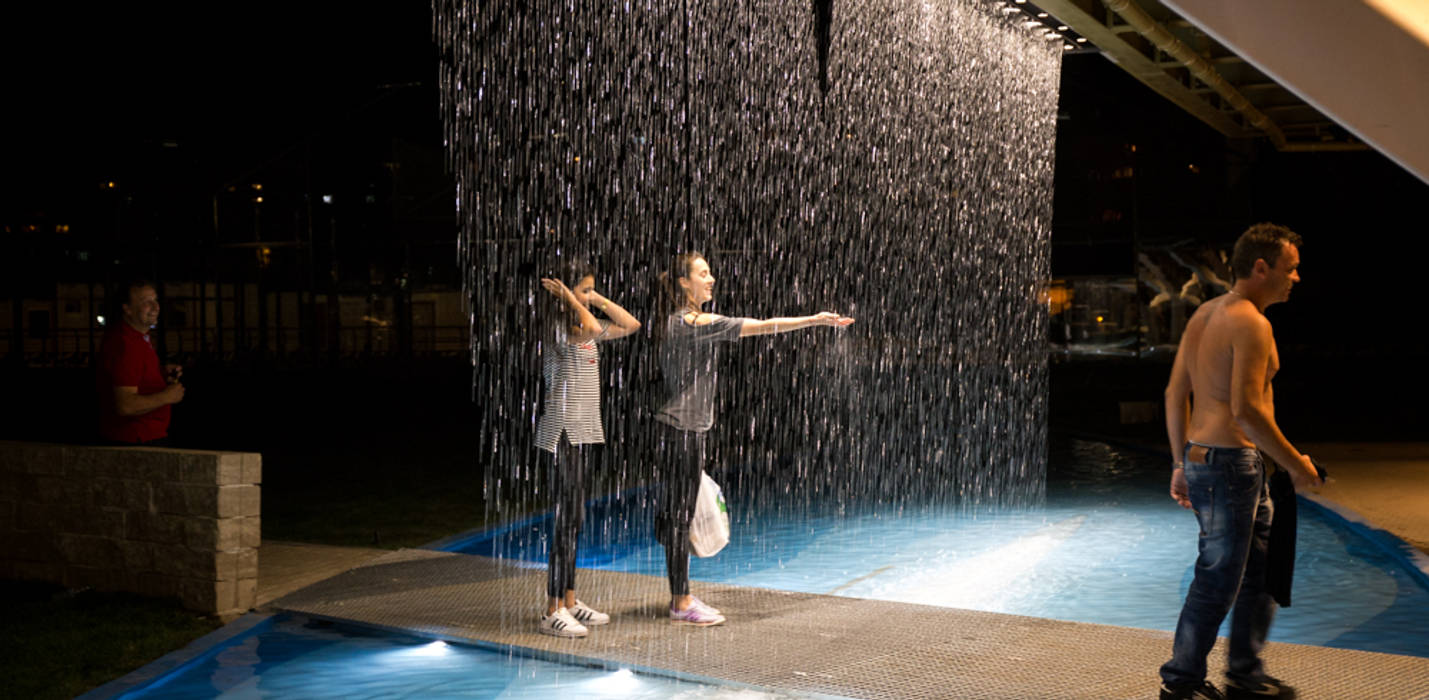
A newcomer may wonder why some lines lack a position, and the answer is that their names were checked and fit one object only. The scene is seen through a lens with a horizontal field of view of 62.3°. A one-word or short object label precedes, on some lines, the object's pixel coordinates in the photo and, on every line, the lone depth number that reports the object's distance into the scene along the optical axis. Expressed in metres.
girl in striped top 5.68
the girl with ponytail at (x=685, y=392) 5.71
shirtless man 4.24
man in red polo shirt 6.38
